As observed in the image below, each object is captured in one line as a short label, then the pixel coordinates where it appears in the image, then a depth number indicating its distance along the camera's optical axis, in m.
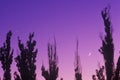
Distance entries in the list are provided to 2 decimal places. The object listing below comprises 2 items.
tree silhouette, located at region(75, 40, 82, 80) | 22.94
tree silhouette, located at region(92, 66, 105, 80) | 20.09
